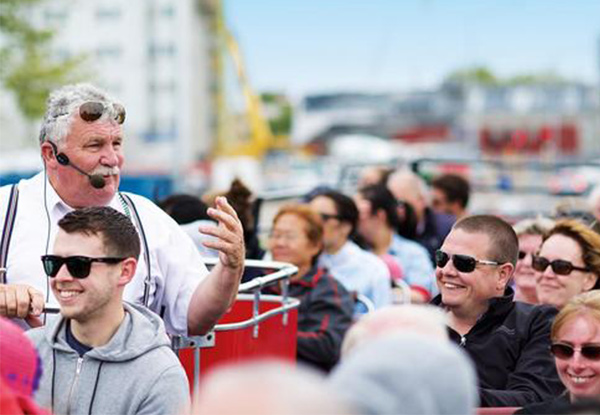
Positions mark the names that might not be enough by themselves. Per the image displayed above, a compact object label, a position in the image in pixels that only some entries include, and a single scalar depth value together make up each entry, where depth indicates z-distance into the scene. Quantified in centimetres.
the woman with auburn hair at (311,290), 764
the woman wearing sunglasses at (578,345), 465
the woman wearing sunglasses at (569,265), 676
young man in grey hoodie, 424
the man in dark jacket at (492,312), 549
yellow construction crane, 8406
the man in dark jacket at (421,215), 1153
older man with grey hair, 514
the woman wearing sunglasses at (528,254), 767
